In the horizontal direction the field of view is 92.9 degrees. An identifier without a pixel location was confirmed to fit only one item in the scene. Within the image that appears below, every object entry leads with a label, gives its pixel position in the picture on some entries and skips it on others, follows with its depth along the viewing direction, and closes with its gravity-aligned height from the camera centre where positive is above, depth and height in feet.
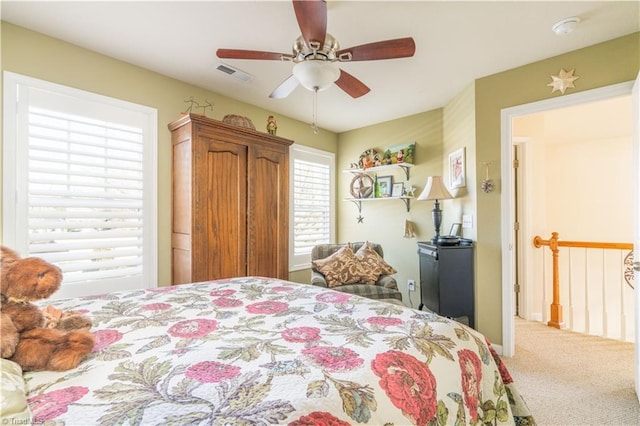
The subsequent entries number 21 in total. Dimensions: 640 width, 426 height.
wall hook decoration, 8.97 +0.92
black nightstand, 9.02 -2.02
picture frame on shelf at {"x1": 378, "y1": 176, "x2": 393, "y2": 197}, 13.13 +1.29
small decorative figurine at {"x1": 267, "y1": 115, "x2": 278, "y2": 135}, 11.08 +3.26
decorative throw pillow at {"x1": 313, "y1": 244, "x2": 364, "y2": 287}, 9.73 -1.75
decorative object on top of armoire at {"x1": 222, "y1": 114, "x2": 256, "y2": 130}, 9.60 +3.03
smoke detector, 6.36 +4.04
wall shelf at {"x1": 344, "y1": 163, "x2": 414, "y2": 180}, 12.29 +2.01
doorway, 7.37 +1.30
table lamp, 9.89 +0.70
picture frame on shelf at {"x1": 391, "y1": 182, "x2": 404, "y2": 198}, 12.62 +1.06
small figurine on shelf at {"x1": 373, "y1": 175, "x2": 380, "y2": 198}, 13.42 +1.19
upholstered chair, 9.52 -1.97
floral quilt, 2.06 -1.33
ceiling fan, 5.34 +3.00
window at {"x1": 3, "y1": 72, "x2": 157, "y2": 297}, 6.72 +0.80
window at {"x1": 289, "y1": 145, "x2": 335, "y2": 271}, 13.00 +0.59
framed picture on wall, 10.06 +1.55
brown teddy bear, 2.55 -0.99
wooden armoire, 8.56 +0.44
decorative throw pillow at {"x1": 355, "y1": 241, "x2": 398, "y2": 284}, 9.95 -1.70
